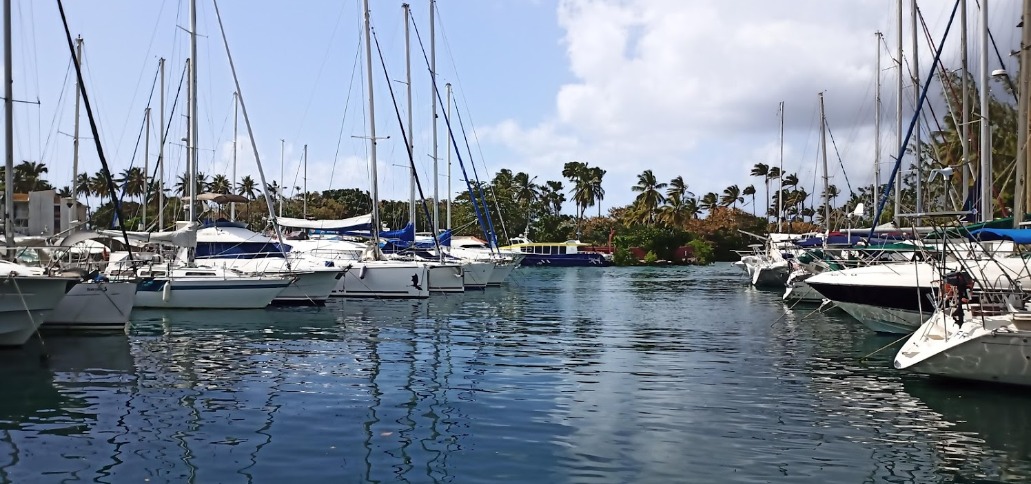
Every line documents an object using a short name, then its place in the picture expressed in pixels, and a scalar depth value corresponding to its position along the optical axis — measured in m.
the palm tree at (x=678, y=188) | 113.62
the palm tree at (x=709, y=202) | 125.19
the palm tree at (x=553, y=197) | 118.56
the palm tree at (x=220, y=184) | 108.06
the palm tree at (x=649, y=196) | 113.81
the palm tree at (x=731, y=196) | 129.25
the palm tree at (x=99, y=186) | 112.06
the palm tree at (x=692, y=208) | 115.06
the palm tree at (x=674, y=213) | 109.88
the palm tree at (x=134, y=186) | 103.44
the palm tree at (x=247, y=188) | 115.94
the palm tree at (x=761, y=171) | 124.64
